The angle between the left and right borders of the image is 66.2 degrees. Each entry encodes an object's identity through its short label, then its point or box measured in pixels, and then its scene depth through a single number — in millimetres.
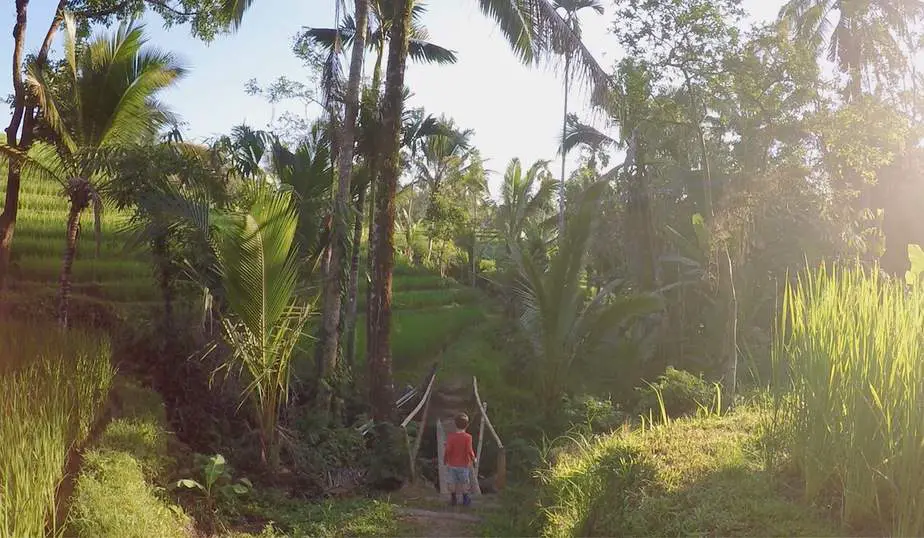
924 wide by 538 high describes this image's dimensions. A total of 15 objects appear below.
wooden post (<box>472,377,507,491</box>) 8312
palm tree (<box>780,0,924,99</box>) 11977
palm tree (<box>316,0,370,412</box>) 9164
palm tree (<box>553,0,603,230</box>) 18930
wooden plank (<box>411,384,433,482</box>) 8258
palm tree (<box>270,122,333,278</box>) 9969
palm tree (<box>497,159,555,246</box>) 23875
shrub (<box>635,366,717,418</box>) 8555
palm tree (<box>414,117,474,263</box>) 15914
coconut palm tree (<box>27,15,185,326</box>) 7324
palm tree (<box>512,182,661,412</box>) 9695
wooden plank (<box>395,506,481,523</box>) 6836
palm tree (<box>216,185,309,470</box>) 6234
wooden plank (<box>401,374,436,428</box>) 8380
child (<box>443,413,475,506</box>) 7176
